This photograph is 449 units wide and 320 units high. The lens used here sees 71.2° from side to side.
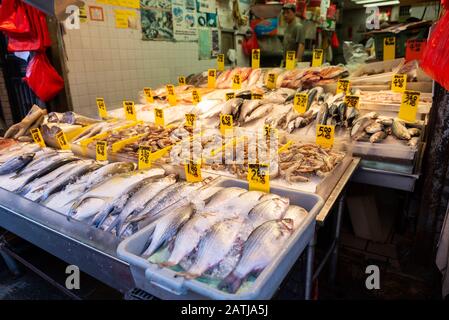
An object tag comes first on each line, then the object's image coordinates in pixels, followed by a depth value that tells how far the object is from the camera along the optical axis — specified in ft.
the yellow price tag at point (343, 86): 11.26
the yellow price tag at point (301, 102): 10.10
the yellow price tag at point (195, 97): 12.82
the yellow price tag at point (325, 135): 8.07
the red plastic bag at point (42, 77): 13.69
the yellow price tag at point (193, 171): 6.61
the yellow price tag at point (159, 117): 10.68
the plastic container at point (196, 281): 3.45
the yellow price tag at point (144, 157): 7.29
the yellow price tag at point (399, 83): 10.57
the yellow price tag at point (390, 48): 13.64
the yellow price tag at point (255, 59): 15.10
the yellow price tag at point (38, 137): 10.00
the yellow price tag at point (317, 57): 14.29
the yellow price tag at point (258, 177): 5.79
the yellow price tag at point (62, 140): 9.41
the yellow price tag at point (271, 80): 13.31
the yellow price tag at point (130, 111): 11.51
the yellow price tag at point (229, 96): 11.86
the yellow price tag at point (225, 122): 9.50
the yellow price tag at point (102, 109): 12.41
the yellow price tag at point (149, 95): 13.72
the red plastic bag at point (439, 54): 4.64
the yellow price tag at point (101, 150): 8.21
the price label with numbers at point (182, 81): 16.06
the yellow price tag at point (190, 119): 10.14
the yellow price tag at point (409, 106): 8.56
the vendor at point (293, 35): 24.23
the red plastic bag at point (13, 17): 12.33
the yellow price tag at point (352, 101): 9.48
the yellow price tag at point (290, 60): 14.79
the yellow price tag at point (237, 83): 14.16
